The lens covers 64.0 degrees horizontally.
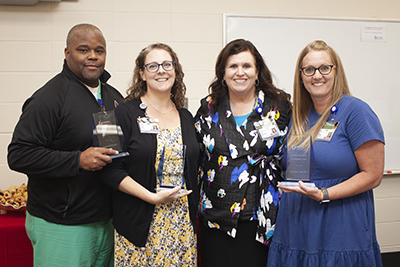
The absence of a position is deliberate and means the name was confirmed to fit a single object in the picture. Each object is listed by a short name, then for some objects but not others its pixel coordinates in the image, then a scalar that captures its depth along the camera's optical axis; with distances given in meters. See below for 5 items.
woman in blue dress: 1.50
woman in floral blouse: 1.72
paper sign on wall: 3.36
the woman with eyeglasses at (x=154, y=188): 1.58
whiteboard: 3.22
